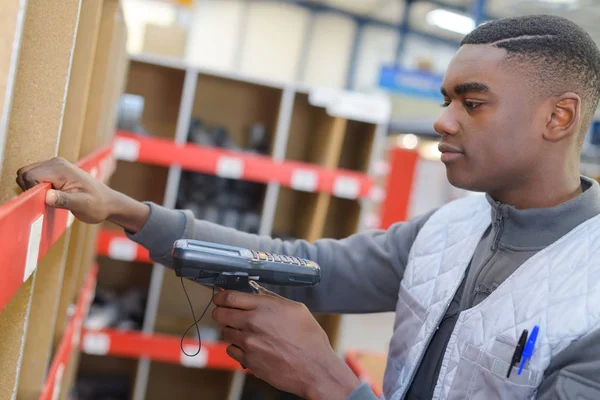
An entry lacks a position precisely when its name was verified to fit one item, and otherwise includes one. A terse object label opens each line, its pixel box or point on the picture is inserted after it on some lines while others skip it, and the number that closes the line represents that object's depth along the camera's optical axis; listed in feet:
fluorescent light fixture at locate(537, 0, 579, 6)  24.34
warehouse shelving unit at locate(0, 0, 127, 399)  2.38
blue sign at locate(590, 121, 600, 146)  18.07
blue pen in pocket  3.56
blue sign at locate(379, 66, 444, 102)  29.87
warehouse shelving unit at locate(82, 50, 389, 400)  10.28
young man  3.57
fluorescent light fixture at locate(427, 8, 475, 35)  40.65
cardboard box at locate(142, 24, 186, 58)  11.48
